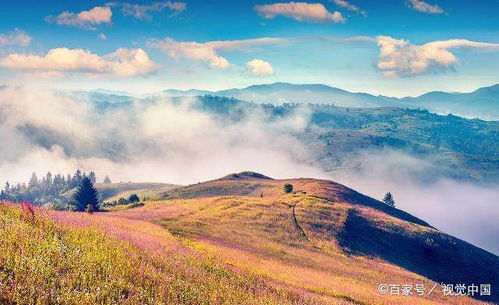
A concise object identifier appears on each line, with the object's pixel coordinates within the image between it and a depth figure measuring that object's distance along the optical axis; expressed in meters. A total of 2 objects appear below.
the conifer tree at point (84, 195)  121.06
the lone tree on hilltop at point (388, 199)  184.50
